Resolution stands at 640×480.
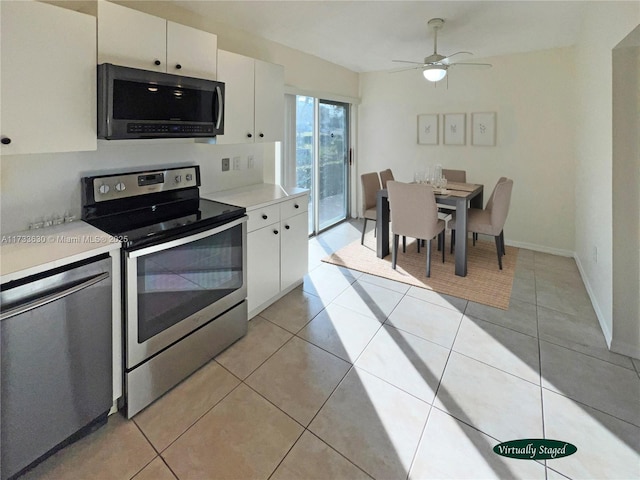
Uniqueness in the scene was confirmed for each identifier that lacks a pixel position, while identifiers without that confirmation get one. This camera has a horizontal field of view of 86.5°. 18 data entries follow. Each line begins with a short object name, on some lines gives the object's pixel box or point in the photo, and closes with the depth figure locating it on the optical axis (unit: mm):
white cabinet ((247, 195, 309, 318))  2500
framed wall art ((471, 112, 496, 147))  4352
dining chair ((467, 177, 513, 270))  3336
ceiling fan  3098
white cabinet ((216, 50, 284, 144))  2496
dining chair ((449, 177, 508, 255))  3726
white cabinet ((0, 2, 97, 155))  1459
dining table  3330
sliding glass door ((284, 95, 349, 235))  4191
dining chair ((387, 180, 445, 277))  3246
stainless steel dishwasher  1258
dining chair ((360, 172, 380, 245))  4211
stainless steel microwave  1740
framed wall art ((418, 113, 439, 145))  4777
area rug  3061
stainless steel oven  1692
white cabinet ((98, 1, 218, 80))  1768
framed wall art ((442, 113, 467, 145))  4562
